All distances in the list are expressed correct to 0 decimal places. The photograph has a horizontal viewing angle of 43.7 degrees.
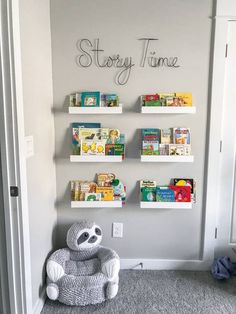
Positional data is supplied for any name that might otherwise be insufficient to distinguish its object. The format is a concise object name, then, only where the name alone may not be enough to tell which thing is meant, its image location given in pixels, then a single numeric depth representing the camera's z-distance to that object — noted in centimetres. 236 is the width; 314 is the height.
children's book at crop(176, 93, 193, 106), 213
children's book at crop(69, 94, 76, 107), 216
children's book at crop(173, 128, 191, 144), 216
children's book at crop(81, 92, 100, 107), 212
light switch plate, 163
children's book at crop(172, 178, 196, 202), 223
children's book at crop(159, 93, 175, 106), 213
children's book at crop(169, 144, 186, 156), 214
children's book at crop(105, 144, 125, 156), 216
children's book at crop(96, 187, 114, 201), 220
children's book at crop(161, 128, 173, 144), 218
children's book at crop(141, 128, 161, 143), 215
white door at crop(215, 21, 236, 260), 214
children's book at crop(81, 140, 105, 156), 213
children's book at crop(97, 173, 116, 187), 223
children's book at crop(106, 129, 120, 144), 218
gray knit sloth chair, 190
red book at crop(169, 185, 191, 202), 218
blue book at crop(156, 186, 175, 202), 218
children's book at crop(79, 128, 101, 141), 216
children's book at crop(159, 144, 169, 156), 215
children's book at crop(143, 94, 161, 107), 212
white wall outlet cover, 231
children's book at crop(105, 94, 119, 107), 213
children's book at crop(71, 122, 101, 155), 217
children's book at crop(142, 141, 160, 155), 214
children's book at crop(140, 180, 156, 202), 219
